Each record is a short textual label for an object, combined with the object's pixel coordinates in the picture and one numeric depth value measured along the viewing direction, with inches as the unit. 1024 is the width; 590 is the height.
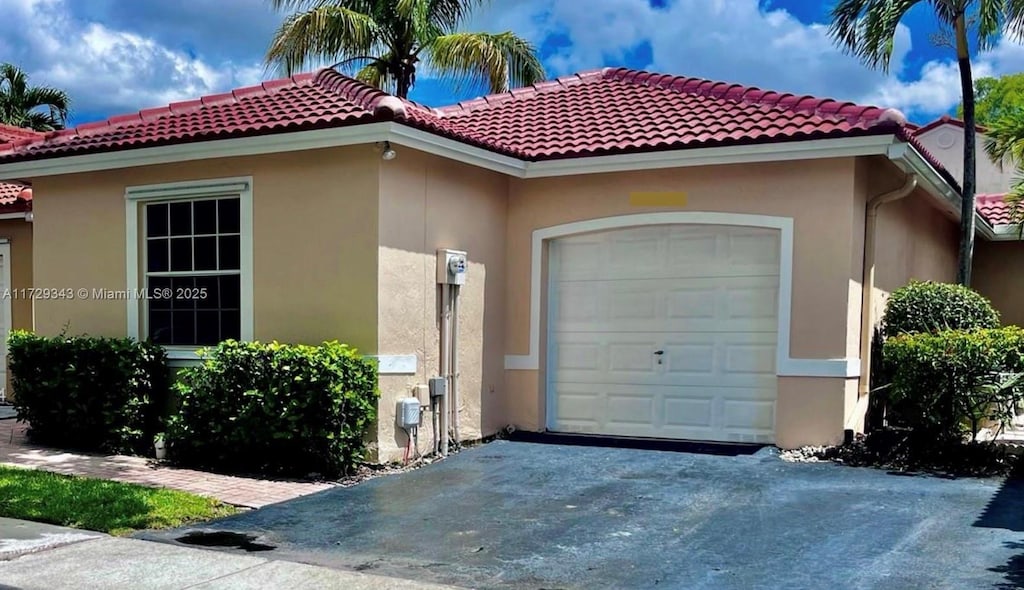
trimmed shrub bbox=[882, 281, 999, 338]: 393.4
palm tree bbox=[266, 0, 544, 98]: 655.8
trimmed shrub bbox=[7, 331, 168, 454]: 370.0
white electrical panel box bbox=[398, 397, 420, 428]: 347.9
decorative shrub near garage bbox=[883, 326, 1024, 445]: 325.4
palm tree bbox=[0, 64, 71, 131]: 903.1
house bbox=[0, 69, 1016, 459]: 352.2
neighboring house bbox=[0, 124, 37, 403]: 514.3
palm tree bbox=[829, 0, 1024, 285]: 447.8
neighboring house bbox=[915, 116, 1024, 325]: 594.5
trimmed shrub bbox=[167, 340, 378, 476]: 321.7
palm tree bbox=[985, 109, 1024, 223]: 472.1
